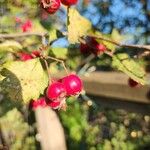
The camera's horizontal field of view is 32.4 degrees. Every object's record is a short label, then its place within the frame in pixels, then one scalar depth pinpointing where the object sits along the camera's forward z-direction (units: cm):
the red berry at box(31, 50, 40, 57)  23
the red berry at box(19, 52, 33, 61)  24
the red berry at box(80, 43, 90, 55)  27
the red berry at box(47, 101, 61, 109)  20
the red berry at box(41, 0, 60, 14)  19
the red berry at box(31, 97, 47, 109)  25
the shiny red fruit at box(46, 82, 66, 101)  19
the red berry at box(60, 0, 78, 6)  19
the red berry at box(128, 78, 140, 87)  26
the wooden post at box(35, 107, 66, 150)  52
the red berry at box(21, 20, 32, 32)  36
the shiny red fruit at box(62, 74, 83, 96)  19
